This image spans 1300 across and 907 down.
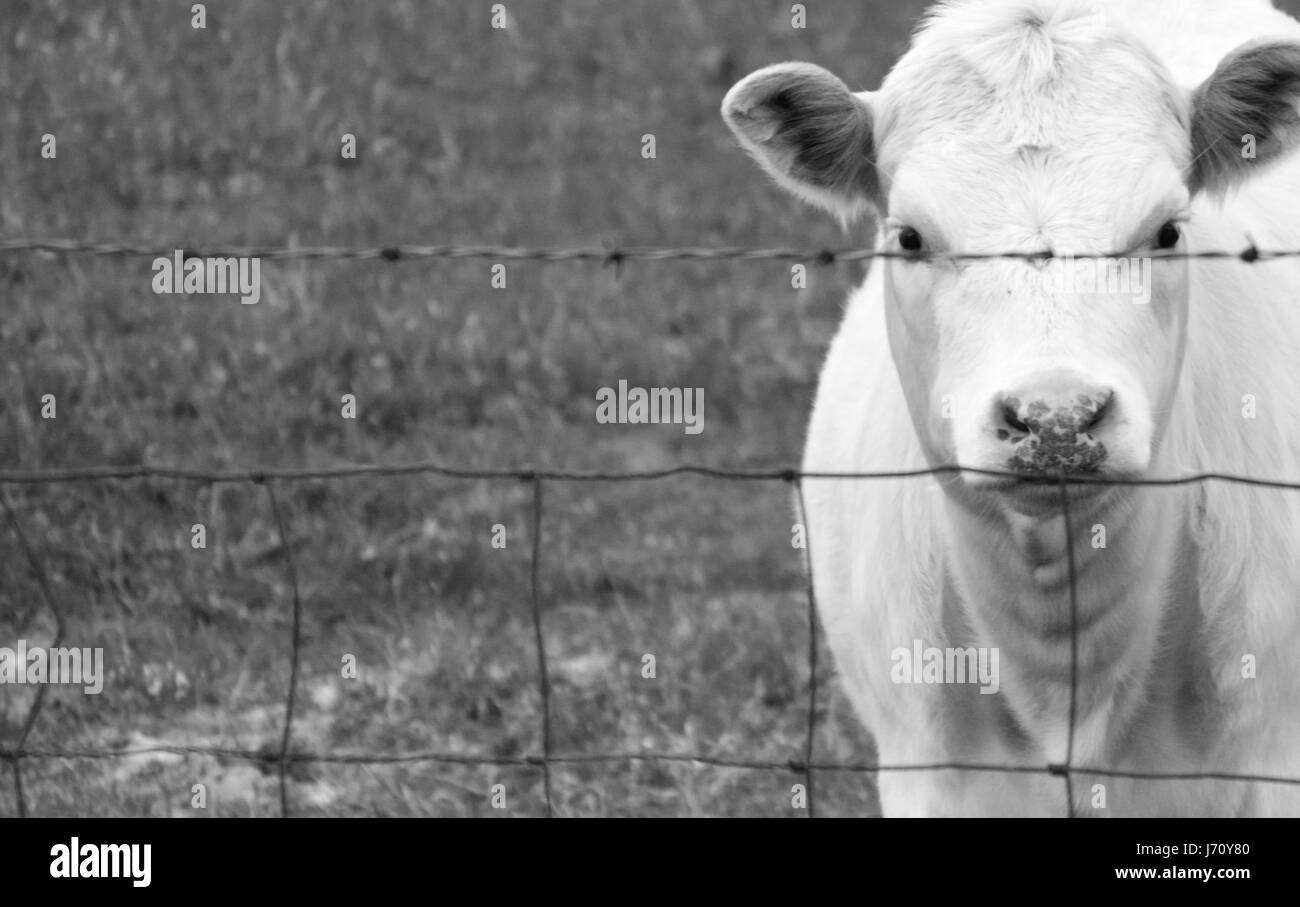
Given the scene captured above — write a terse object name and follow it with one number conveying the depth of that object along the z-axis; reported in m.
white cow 3.57
